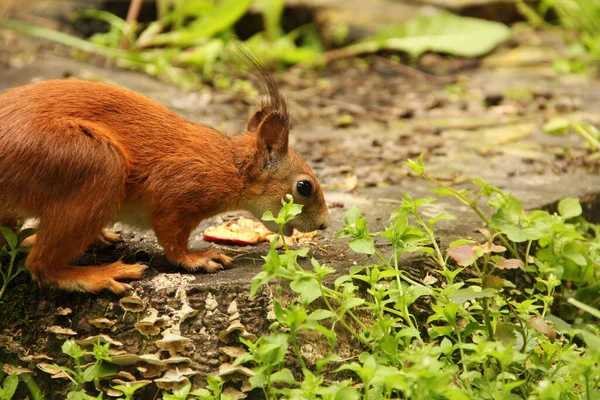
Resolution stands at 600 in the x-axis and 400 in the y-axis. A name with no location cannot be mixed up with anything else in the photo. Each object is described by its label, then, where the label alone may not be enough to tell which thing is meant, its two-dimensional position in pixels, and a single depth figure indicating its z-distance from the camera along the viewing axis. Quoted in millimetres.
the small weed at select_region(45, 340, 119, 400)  5172
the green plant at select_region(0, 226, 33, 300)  5715
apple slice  6914
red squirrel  5445
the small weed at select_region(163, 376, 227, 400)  4805
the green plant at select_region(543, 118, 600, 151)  9000
